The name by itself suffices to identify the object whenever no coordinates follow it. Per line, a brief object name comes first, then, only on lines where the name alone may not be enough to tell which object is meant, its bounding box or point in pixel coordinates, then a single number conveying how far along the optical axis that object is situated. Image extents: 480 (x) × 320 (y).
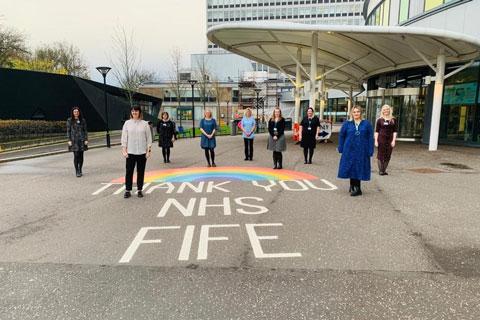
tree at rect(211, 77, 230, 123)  69.59
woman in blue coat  7.11
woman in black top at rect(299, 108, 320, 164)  11.74
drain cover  10.76
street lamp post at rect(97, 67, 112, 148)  19.38
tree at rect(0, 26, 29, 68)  33.03
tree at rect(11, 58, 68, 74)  41.12
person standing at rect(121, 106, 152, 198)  7.34
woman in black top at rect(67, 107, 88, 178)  9.82
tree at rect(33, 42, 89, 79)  48.88
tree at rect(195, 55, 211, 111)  61.92
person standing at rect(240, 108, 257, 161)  12.48
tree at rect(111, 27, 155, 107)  32.84
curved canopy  14.48
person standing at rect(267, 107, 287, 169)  10.77
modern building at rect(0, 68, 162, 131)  24.75
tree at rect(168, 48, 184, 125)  66.26
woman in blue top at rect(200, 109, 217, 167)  11.09
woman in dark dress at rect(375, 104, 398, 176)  9.52
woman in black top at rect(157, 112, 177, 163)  12.64
